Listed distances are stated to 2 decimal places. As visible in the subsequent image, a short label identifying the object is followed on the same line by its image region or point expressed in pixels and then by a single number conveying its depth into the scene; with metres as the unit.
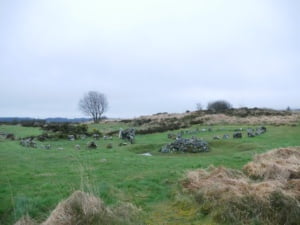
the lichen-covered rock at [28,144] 17.24
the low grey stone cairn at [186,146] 14.15
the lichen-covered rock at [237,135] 17.87
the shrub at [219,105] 60.38
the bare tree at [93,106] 62.75
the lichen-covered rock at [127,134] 20.35
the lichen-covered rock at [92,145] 16.49
